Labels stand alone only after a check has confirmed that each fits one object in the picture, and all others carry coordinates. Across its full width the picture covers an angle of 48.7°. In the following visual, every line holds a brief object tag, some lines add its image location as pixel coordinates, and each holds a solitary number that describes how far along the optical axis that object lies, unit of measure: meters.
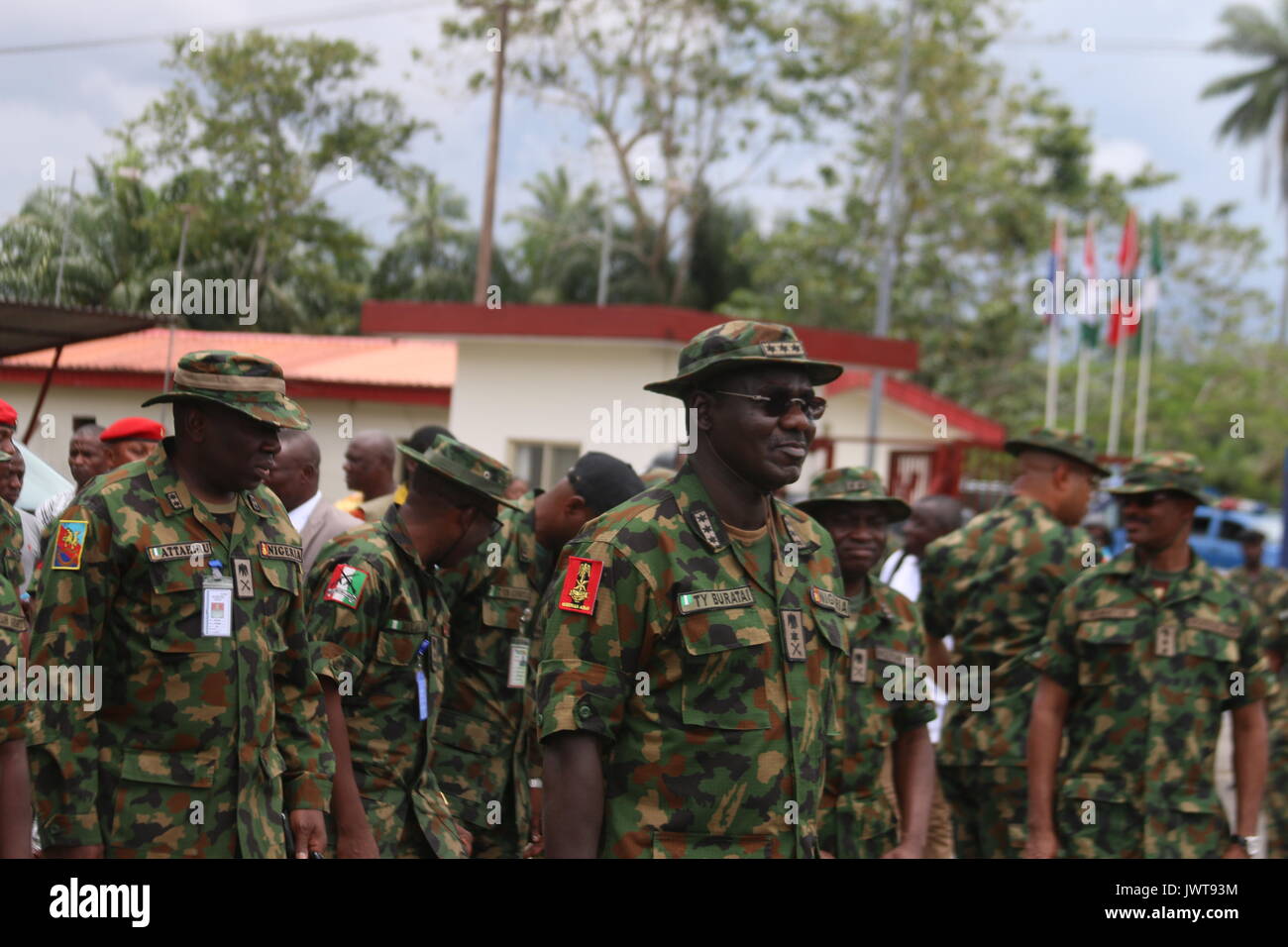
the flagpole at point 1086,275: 25.02
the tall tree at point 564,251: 26.06
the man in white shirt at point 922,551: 7.19
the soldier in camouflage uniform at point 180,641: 3.51
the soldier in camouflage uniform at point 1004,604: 5.85
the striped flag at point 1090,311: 24.77
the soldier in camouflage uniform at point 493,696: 4.89
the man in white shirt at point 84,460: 6.06
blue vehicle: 27.48
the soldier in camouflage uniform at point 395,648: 4.27
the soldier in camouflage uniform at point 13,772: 3.17
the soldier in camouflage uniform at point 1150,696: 5.01
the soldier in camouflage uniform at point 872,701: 4.91
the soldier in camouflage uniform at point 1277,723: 5.86
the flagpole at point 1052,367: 23.78
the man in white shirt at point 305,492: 5.91
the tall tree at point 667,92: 23.86
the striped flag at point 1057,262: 24.32
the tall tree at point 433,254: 14.54
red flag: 24.72
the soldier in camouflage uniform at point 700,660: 3.13
